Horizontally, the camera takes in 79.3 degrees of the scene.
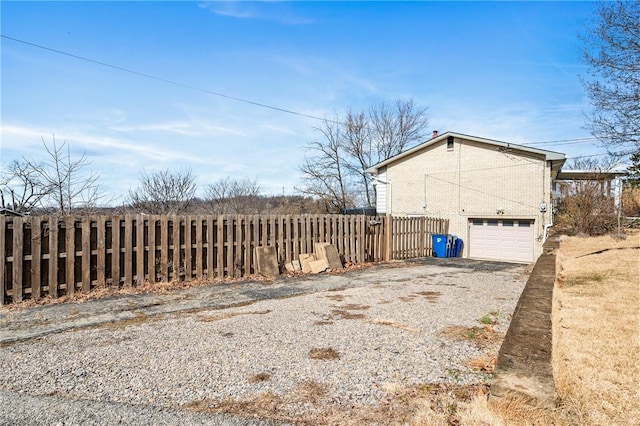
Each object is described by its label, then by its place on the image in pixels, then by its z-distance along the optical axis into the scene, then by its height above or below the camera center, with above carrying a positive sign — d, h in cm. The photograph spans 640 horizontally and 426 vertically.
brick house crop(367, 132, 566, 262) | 1558 +101
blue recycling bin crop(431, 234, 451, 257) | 1625 -134
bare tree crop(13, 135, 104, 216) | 853 +55
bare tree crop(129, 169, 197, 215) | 1258 +59
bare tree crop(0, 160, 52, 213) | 805 +43
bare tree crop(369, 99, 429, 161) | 3400 +758
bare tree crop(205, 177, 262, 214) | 2081 +91
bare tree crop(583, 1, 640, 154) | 973 +368
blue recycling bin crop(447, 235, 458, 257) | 1664 -145
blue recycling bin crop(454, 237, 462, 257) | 1697 -152
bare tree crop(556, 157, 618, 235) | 1691 +21
